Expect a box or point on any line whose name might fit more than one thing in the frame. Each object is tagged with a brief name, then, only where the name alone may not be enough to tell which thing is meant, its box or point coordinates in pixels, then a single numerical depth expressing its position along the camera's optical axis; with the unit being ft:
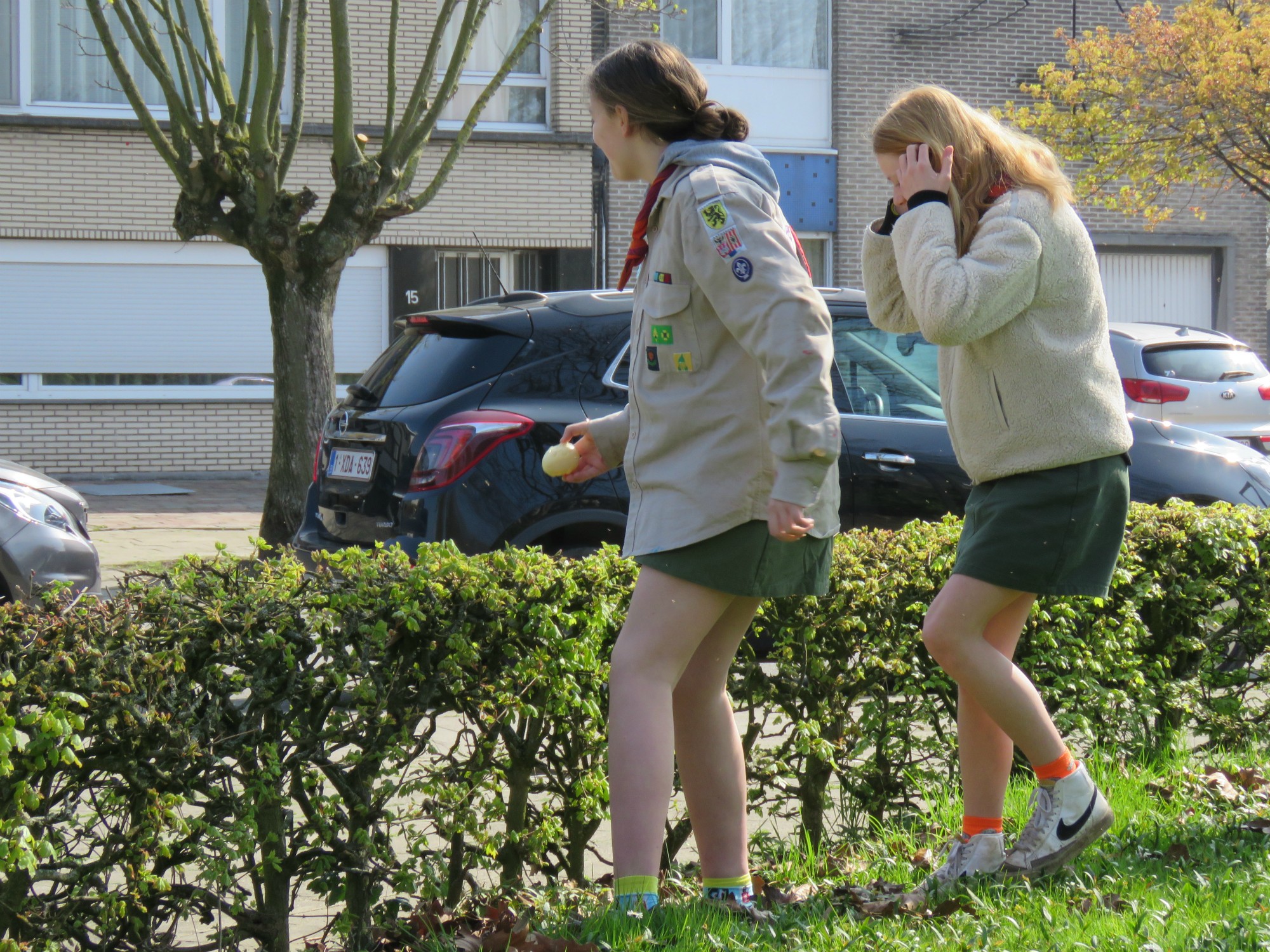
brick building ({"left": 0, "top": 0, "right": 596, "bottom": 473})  111.55
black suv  36.11
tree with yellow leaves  112.16
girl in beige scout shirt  17.34
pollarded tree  65.62
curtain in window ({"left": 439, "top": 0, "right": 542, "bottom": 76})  120.67
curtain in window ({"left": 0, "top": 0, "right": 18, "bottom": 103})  111.96
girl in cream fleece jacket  19.54
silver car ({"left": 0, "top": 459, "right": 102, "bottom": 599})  41.19
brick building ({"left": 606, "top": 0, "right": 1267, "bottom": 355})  128.36
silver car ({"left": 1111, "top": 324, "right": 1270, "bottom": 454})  78.84
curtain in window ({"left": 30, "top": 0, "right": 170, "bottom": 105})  113.19
